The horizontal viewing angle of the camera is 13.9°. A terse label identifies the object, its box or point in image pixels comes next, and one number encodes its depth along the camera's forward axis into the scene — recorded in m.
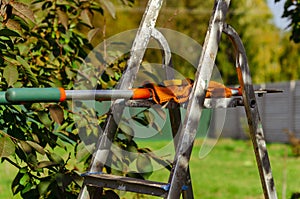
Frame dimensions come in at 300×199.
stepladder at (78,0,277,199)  4.29
